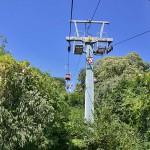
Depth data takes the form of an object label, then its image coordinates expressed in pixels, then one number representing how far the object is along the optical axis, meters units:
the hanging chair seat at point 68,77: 18.20
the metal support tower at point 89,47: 12.56
